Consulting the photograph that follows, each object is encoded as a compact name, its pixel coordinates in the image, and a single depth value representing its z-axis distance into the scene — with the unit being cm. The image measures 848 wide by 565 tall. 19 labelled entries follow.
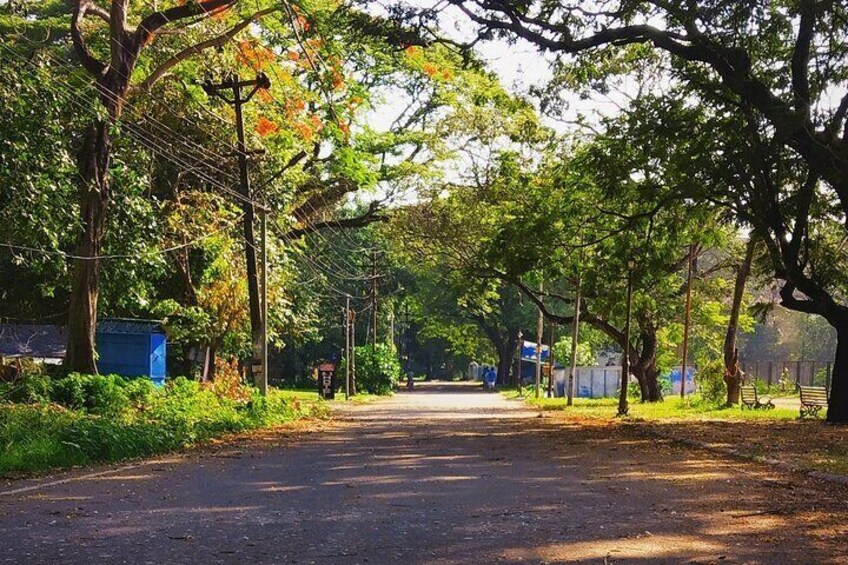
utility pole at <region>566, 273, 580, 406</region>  3400
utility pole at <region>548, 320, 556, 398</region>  4492
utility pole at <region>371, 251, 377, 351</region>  5509
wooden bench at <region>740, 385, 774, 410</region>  2923
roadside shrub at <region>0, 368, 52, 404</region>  1905
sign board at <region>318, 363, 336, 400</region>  4450
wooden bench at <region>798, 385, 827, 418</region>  2566
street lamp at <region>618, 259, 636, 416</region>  2597
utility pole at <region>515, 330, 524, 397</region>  5891
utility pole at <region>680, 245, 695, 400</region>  3412
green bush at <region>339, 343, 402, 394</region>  5441
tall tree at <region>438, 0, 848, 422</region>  1576
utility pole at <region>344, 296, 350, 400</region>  4556
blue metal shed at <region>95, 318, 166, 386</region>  2817
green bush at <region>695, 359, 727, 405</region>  3212
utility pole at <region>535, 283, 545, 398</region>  4559
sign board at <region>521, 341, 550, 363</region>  6356
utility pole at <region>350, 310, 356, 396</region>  5031
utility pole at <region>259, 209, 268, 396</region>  2541
